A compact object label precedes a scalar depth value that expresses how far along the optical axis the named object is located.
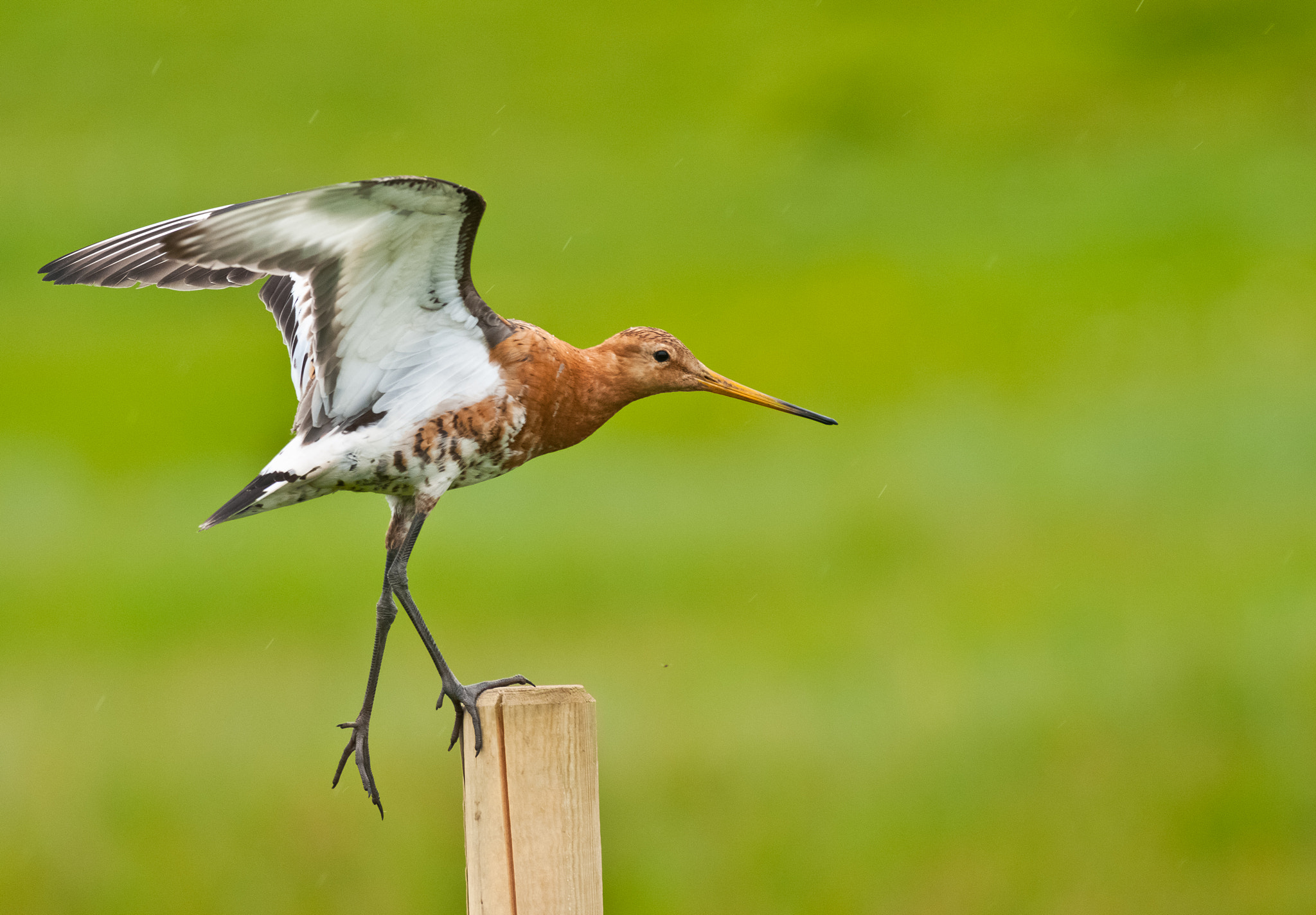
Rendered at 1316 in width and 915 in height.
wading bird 9.98
